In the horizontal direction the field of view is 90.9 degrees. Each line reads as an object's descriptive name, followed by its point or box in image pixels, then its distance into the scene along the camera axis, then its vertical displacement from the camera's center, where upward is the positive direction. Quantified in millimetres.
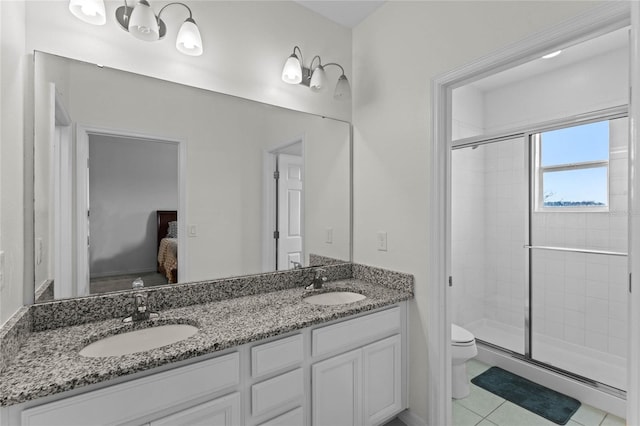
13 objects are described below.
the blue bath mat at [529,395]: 1997 -1273
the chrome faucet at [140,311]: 1330 -429
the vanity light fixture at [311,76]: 1901 +844
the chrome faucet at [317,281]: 1927 -430
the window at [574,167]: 2654 +396
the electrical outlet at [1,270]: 951 -183
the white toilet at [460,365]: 2172 -1067
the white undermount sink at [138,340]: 1181 -523
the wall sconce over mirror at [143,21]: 1301 +837
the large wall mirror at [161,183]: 1340 +145
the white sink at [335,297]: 1875 -523
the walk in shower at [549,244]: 2557 -303
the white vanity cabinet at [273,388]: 943 -670
